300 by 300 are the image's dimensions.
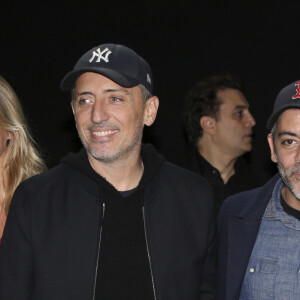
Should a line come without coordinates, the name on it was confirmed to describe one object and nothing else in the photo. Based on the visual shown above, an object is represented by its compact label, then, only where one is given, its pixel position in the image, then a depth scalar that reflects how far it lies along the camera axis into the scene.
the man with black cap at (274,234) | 2.54
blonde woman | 2.98
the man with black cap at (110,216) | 2.41
